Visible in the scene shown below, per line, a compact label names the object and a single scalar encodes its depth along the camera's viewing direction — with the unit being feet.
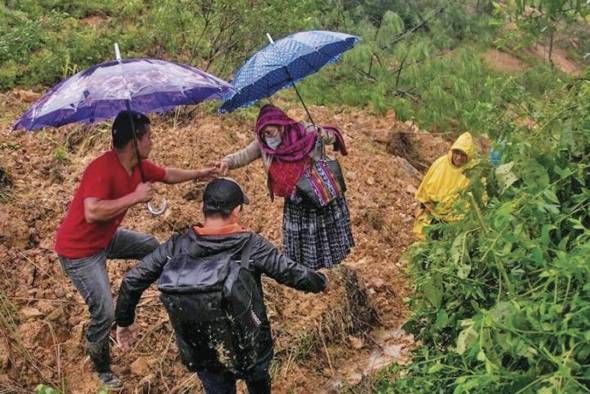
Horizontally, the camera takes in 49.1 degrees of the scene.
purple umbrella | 8.81
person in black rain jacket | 8.22
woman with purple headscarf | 11.02
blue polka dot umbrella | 11.18
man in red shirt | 9.50
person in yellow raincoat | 13.13
